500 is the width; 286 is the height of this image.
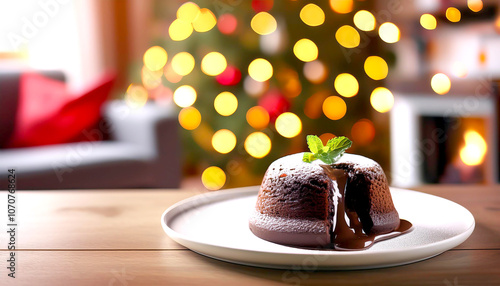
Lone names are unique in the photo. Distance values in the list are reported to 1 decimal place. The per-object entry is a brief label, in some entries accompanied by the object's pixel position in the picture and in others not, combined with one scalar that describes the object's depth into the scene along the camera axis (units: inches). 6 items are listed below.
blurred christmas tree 112.3
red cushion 91.9
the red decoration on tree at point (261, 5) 111.2
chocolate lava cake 29.7
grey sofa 82.4
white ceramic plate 25.2
